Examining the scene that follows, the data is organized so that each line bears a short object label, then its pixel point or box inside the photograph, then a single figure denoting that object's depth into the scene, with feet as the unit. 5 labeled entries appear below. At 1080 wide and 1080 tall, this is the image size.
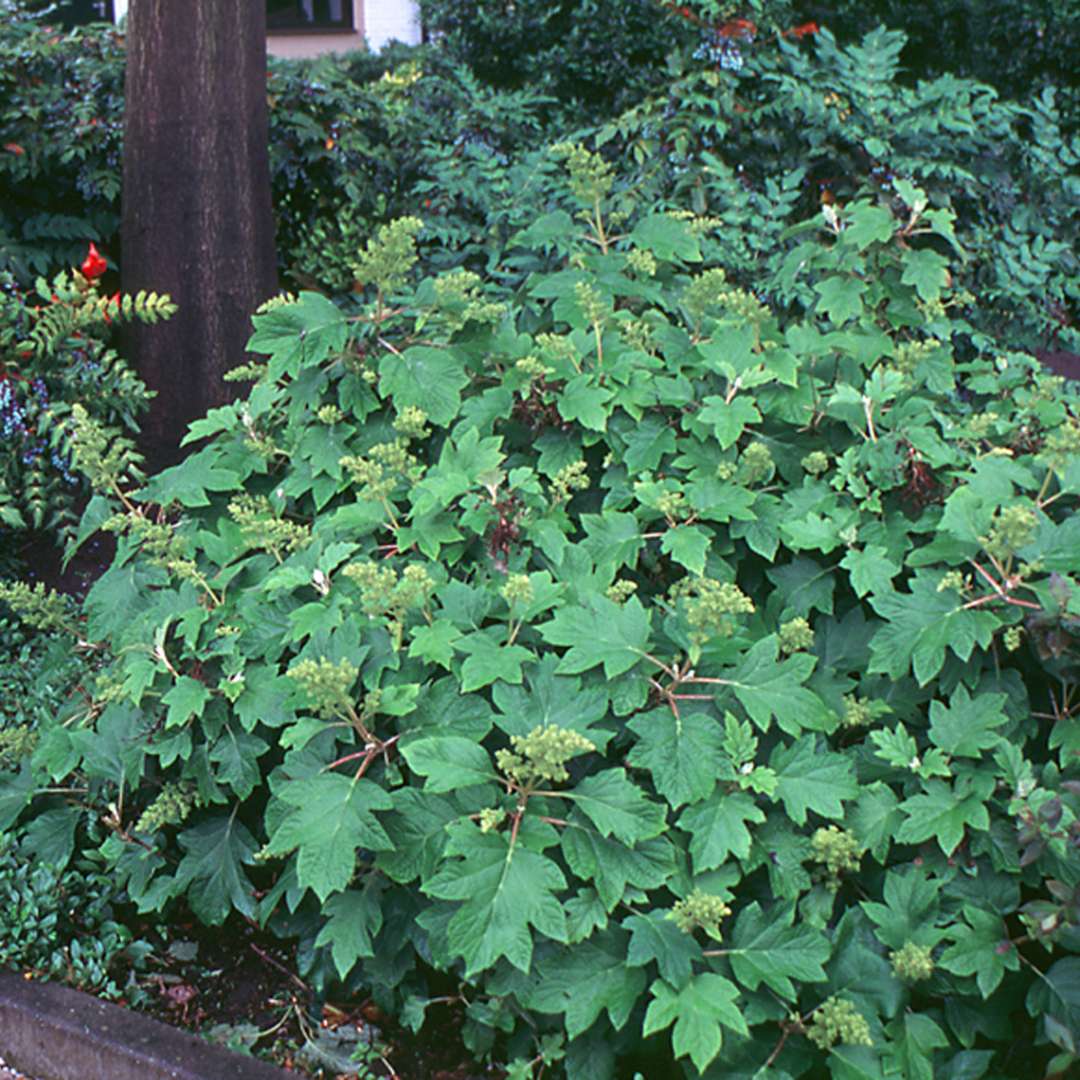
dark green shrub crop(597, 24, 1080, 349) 21.54
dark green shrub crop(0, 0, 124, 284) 20.30
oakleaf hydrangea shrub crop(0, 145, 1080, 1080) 7.84
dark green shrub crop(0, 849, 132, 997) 9.68
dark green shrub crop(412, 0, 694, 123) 27.55
